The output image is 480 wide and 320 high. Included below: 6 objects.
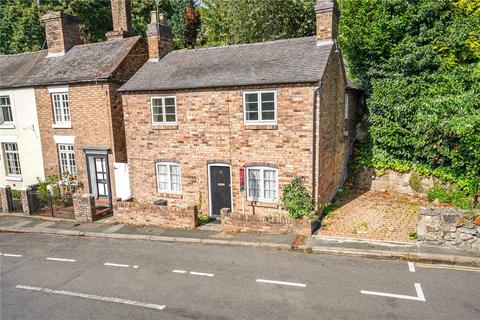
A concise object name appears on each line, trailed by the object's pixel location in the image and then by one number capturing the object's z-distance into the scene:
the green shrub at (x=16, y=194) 19.08
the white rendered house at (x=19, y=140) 18.75
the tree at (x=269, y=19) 28.50
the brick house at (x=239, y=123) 12.86
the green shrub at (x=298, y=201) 12.73
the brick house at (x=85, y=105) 16.80
